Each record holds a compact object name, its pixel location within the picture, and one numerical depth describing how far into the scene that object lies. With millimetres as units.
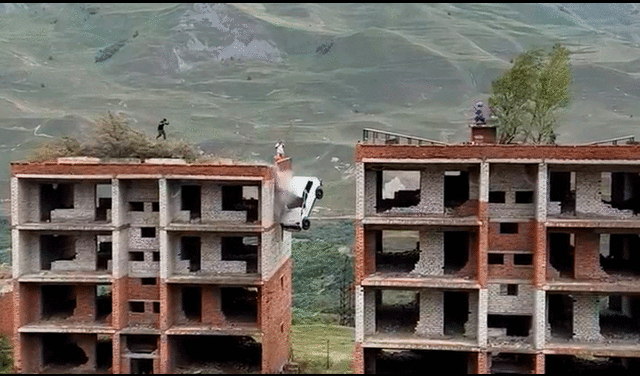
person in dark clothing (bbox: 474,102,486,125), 34625
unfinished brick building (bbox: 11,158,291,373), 34250
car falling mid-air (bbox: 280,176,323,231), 36656
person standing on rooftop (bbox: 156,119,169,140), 38688
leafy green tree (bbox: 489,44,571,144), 35469
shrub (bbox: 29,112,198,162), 38375
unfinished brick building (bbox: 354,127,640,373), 31828
